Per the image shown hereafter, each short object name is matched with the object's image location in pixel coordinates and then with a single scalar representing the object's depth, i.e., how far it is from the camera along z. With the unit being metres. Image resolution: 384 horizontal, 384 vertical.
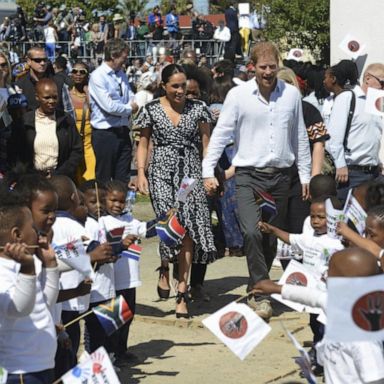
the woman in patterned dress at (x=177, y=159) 9.12
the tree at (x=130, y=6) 54.38
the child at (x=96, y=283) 7.15
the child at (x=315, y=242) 7.25
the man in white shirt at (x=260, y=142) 8.61
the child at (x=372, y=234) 5.94
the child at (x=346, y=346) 5.04
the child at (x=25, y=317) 5.09
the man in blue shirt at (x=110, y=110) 11.35
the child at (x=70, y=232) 6.54
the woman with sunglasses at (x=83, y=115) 10.34
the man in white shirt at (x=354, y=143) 9.71
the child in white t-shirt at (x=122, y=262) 7.58
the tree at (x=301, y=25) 23.81
